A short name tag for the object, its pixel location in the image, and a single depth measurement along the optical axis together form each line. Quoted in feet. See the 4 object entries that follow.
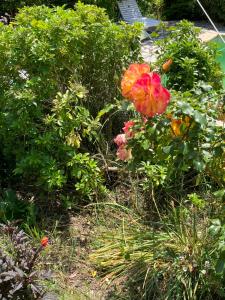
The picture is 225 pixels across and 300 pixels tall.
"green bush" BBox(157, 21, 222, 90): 12.39
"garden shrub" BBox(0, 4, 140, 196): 11.15
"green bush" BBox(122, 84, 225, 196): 7.72
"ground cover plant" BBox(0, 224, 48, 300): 7.93
